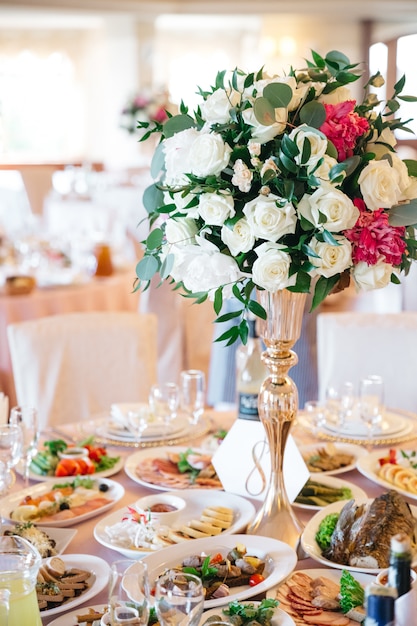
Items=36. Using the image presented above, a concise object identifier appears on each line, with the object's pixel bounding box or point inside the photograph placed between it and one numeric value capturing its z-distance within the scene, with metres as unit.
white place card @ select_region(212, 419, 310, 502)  1.79
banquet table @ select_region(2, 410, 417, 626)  1.61
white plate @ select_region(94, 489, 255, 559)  1.60
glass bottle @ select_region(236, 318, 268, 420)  2.14
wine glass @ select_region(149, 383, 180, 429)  2.27
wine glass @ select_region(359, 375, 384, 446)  2.21
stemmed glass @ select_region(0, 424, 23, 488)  1.78
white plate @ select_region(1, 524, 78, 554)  1.64
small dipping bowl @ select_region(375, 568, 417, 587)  1.28
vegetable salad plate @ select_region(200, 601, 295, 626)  1.29
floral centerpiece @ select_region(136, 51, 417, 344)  1.39
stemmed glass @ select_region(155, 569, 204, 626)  1.12
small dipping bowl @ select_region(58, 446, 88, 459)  2.10
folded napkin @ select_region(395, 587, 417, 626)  0.98
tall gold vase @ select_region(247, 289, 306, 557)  1.60
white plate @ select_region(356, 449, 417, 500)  1.90
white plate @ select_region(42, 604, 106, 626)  1.33
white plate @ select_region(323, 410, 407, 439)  2.28
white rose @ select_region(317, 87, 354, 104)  1.48
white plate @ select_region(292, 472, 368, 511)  1.80
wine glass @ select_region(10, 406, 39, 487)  1.97
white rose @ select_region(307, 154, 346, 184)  1.37
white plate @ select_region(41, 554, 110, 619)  1.37
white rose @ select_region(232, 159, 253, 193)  1.40
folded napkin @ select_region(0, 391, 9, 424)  2.04
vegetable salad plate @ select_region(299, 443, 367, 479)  2.01
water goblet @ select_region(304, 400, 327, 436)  2.35
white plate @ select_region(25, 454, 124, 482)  2.01
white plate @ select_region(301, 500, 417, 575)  1.46
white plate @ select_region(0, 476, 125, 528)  1.75
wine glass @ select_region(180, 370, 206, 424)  2.30
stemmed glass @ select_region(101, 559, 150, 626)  1.14
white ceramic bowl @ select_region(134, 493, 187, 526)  1.69
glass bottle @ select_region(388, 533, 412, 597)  0.90
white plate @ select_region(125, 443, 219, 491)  1.98
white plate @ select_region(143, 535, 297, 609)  1.41
